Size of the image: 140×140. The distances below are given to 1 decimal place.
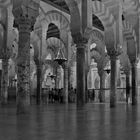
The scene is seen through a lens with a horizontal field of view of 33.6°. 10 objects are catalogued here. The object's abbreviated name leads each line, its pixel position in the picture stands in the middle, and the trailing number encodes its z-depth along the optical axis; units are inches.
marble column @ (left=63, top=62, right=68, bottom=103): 477.7
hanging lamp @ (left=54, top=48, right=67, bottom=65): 390.0
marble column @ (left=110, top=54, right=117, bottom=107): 346.4
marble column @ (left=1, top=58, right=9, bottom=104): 375.6
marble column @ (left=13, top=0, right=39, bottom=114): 203.8
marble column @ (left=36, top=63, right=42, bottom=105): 411.9
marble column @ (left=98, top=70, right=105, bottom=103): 603.8
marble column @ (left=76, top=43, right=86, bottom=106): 295.0
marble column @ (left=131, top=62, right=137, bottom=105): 437.1
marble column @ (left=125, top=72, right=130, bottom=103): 560.0
